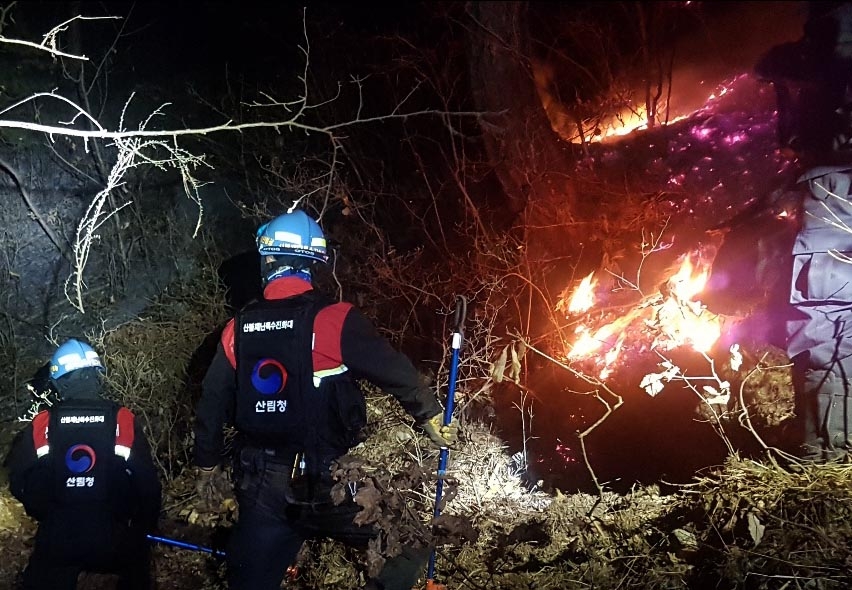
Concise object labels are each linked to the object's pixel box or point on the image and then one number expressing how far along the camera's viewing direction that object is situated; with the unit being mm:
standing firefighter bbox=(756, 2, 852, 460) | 4309
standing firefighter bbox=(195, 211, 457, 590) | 3137
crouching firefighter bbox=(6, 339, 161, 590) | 3666
